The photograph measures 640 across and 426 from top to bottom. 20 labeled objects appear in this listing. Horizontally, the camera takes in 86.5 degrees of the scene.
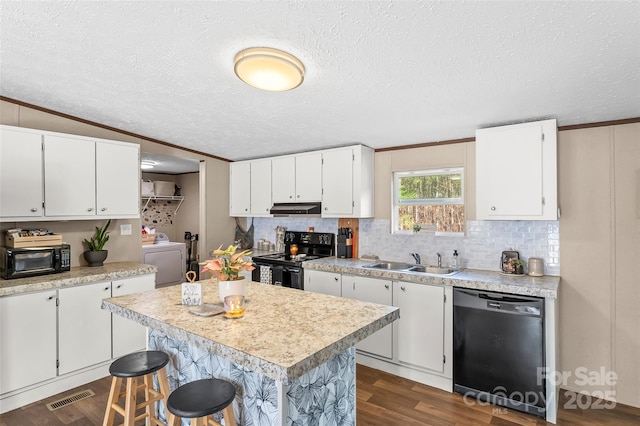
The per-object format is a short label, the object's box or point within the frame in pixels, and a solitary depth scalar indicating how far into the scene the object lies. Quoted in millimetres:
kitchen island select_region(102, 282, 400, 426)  1396
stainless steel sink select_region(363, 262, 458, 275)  3336
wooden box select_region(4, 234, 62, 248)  2871
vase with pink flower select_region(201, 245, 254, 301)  1912
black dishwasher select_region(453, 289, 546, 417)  2471
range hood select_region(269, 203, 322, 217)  4004
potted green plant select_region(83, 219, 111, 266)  3447
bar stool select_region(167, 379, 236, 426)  1465
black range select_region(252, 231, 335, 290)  3836
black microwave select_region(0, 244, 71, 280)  2797
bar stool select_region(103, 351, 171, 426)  1828
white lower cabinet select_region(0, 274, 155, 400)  2633
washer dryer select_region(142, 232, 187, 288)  5809
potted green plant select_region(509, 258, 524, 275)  2973
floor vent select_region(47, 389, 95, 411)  2676
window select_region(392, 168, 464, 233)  3500
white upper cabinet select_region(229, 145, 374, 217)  3775
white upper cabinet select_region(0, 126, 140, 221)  2816
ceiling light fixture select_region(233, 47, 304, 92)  1893
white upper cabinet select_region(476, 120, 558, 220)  2684
